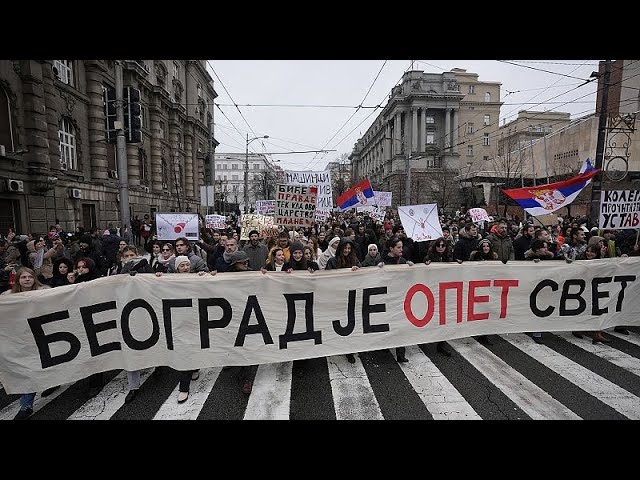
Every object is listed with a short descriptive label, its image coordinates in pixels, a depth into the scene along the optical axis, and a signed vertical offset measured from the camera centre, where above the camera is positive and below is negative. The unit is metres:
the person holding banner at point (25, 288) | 3.46 -0.87
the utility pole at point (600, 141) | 9.87 +2.24
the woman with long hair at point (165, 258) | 5.02 -0.71
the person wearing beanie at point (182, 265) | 4.37 -0.69
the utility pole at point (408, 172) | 24.67 +3.28
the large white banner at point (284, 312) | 3.62 -1.27
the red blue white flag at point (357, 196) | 12.52 +0.67
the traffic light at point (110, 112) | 11.23 +3.45
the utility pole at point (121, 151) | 11.17 +2.14
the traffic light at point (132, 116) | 11.03 +3.30
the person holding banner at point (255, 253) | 6.36 -0.78
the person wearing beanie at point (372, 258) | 5.18 -0.71
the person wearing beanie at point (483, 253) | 5.57 -0.67
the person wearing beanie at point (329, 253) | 6.76 -0.85
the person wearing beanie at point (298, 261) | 5.00 -0.74
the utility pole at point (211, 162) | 23.25 +3.79
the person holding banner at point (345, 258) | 5.10 -0.70
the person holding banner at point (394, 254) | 5.27 -0.65
